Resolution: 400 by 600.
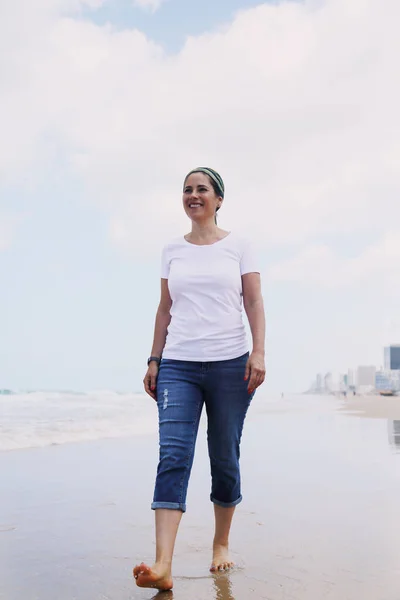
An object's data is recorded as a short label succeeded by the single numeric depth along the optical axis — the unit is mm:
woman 2742
